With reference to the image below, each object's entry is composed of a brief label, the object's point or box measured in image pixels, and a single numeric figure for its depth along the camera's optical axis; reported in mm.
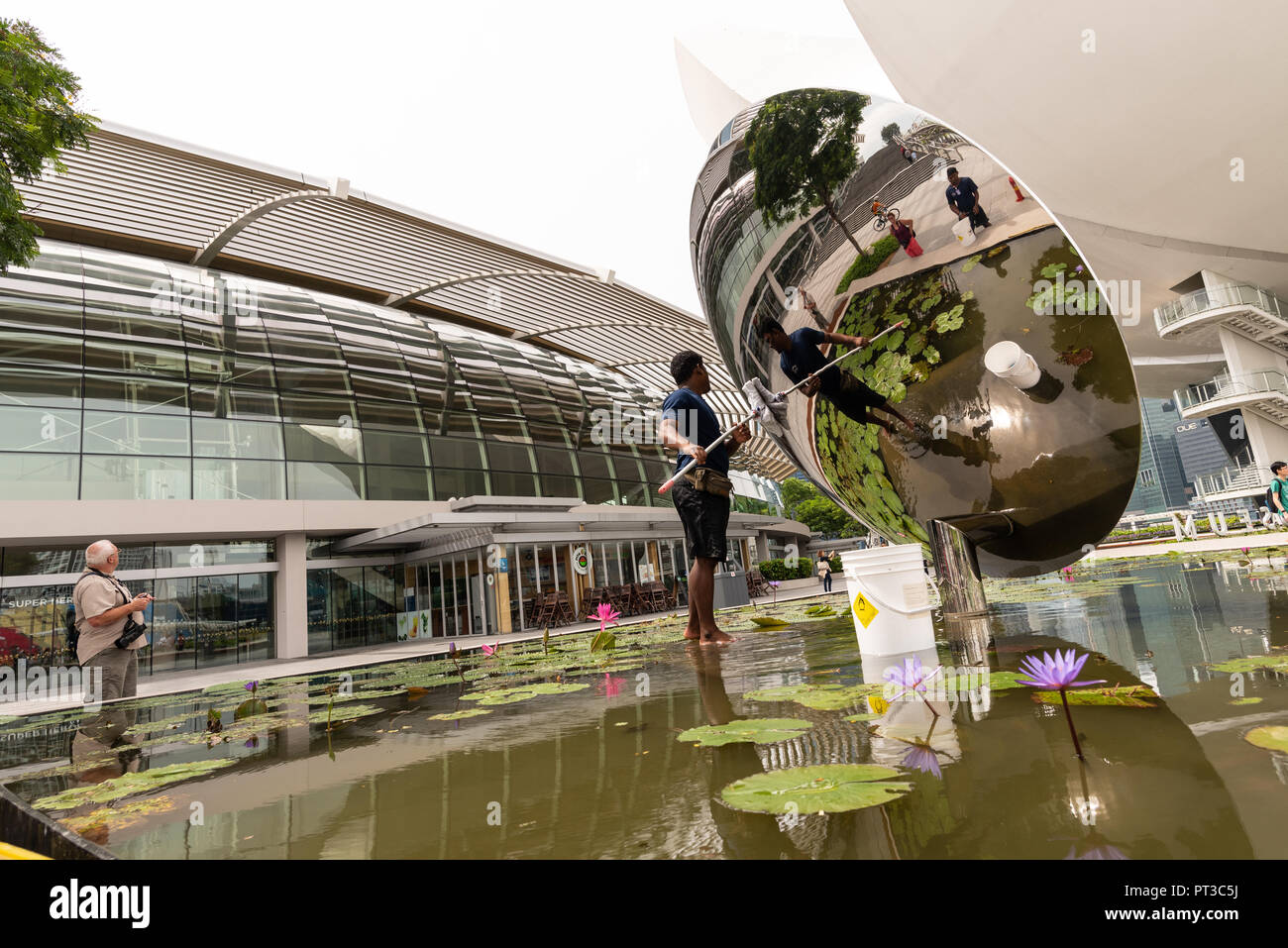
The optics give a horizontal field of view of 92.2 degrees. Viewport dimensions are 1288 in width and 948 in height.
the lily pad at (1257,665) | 1510
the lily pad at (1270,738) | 956
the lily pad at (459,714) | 2402
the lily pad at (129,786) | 1644
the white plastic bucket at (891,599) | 2338
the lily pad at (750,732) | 1434
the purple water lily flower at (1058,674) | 1088
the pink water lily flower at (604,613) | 4603
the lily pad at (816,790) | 947
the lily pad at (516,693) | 2730
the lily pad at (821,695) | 1732
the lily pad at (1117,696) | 1364
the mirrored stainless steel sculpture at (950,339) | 2561
